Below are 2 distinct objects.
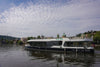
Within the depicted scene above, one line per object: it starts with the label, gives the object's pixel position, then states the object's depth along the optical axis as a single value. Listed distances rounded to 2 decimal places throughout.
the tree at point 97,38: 54.16
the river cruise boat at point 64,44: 22.79
